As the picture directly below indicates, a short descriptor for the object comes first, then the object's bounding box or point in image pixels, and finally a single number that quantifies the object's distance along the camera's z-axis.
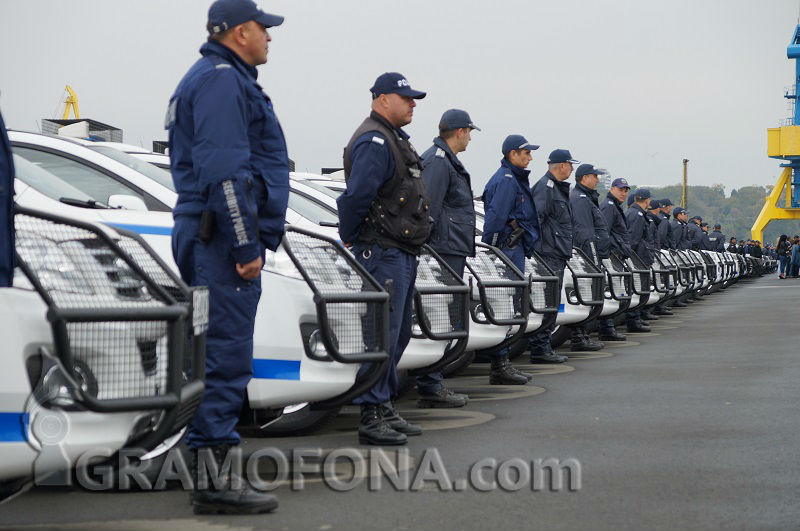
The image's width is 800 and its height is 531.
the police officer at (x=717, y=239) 34.90
